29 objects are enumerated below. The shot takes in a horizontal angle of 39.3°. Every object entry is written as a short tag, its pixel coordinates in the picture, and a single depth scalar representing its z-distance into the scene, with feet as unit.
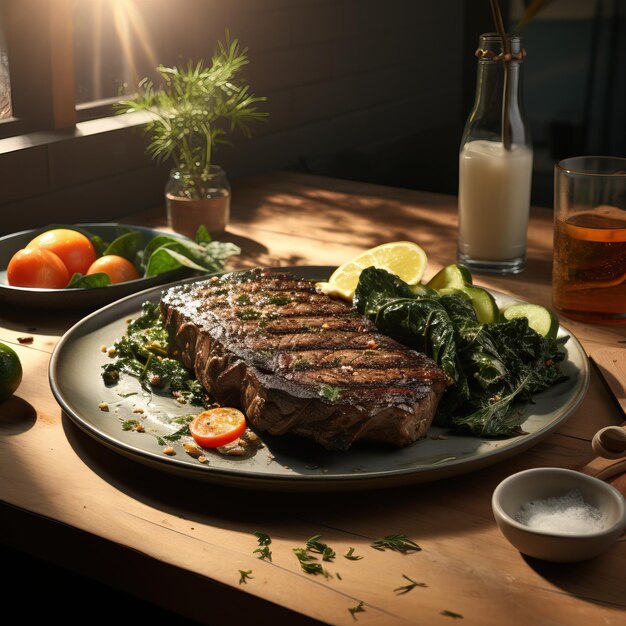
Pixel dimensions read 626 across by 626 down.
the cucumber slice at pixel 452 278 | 5.50
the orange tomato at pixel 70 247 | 6.17
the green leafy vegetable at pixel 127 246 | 6.44
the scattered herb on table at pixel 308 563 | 3.27
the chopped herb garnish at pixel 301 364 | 4.17
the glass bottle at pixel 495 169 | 6.07
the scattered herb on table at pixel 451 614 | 3.06
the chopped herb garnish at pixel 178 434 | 4.09
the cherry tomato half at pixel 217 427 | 3.99
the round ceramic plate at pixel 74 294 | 5.64
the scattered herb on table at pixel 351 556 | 3.35
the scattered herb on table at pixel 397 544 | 3.43
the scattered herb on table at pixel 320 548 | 3.36
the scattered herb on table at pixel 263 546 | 3.36
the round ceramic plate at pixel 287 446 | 3.59
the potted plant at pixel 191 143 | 7.43
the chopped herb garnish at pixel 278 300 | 5.06
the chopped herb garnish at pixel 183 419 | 4.27
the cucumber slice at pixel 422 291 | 5.27
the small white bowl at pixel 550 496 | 3.15
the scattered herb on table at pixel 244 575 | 3.23
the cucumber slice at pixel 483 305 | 5.15
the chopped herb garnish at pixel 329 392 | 3.90
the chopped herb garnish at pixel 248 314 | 4.81
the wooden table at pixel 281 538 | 3.14
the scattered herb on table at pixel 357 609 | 3.07
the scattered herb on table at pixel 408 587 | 3.17
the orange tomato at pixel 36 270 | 5.85
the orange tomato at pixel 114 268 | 6.10
